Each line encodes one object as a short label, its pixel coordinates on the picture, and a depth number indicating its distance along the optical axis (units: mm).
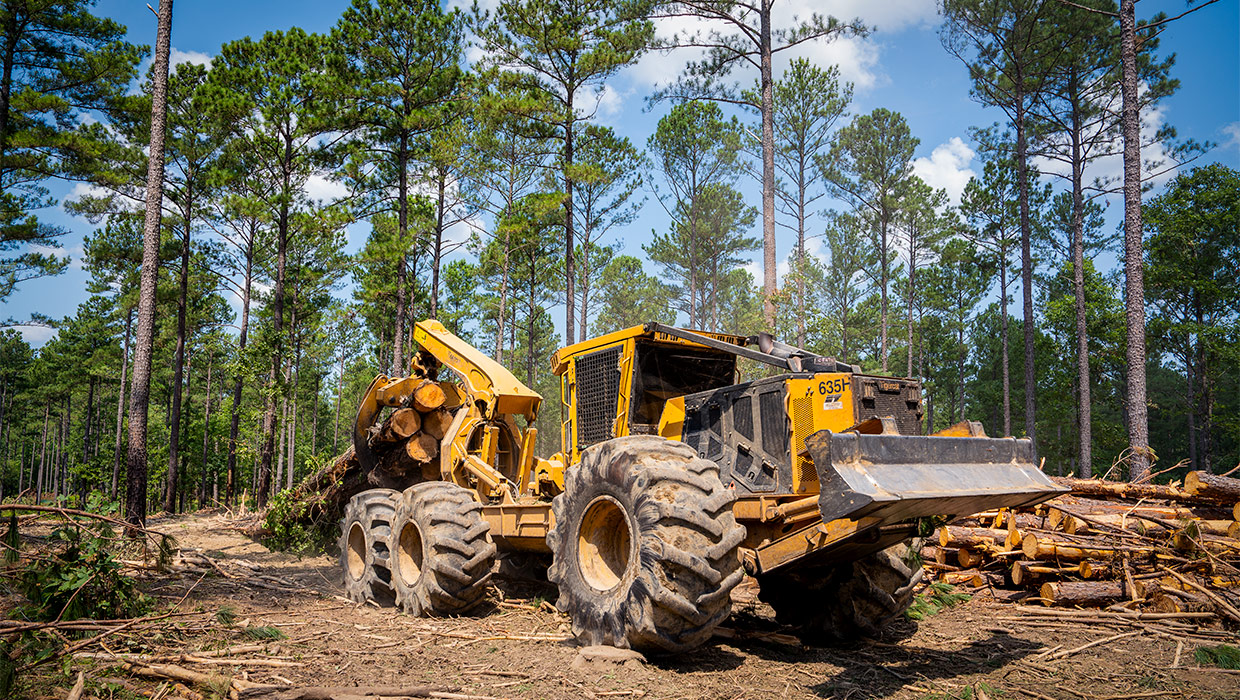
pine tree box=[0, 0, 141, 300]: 18312
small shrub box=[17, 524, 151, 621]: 6133
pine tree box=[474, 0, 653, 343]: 22203
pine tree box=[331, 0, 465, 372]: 20984
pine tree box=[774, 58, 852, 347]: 29938
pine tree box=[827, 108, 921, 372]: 36094
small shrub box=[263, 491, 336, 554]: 13039
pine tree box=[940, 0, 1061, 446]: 25844
